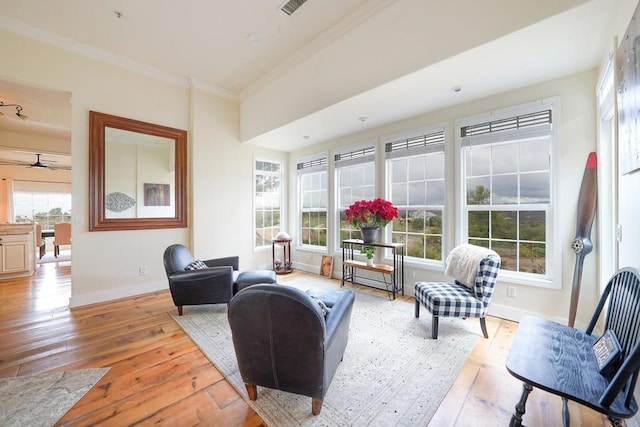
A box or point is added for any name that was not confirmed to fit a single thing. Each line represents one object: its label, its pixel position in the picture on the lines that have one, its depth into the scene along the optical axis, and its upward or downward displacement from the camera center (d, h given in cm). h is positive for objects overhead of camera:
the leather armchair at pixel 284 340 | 138 -72
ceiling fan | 668 +135
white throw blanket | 259 -53
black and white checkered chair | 245 -83
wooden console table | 365 -79
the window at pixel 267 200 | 520 +28
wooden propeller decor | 236 -8
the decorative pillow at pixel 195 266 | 312 -63
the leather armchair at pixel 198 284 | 298 -81
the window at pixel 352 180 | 429 +58
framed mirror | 351 +60
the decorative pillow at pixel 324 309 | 168 -63
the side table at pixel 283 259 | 506 -94
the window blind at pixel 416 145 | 346 +97
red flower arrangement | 369 +0
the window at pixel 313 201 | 509 +25
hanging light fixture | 402 +178
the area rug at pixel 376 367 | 158 -122
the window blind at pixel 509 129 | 271 +95
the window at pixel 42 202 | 720 +38
